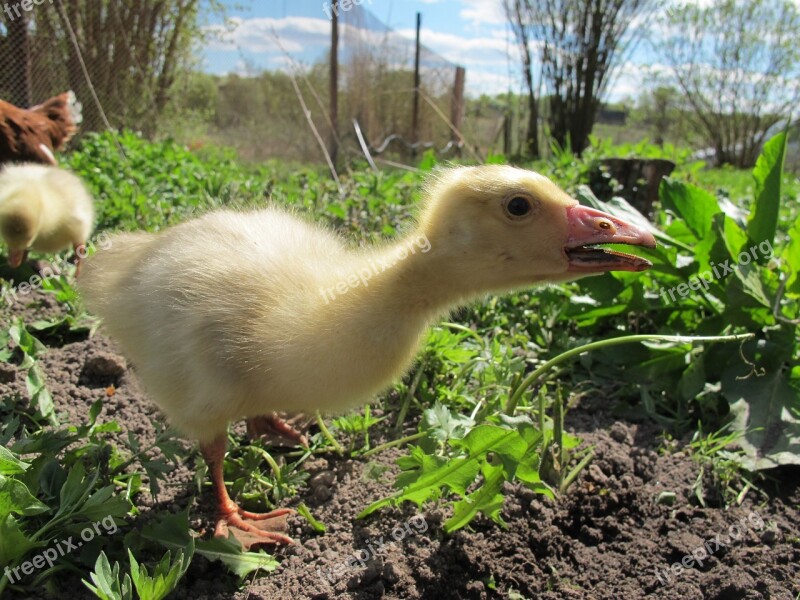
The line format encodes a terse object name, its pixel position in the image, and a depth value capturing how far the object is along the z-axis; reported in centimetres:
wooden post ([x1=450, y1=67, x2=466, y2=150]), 1096
